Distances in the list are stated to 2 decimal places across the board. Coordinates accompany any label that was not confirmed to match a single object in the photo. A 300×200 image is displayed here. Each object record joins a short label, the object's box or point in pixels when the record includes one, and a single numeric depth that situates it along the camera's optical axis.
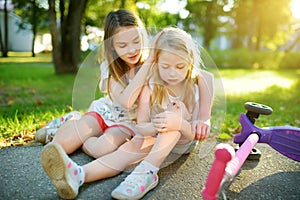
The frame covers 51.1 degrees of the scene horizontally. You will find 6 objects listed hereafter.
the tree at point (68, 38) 8.70
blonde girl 1.73
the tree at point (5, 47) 18.62
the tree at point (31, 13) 20.28
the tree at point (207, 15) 24.70
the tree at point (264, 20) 21.84
